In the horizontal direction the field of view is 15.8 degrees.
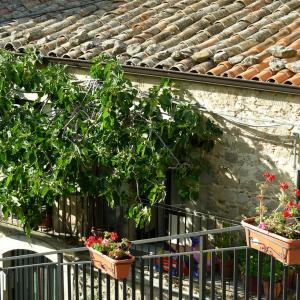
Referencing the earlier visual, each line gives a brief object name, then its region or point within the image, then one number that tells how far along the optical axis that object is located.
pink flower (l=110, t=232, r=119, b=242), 10.00
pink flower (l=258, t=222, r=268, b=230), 8.18
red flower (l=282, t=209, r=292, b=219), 7.93
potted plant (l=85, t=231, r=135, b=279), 9.77
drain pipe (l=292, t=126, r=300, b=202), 10.77
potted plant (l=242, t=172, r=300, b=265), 7.87
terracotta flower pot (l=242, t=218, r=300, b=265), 7.84
